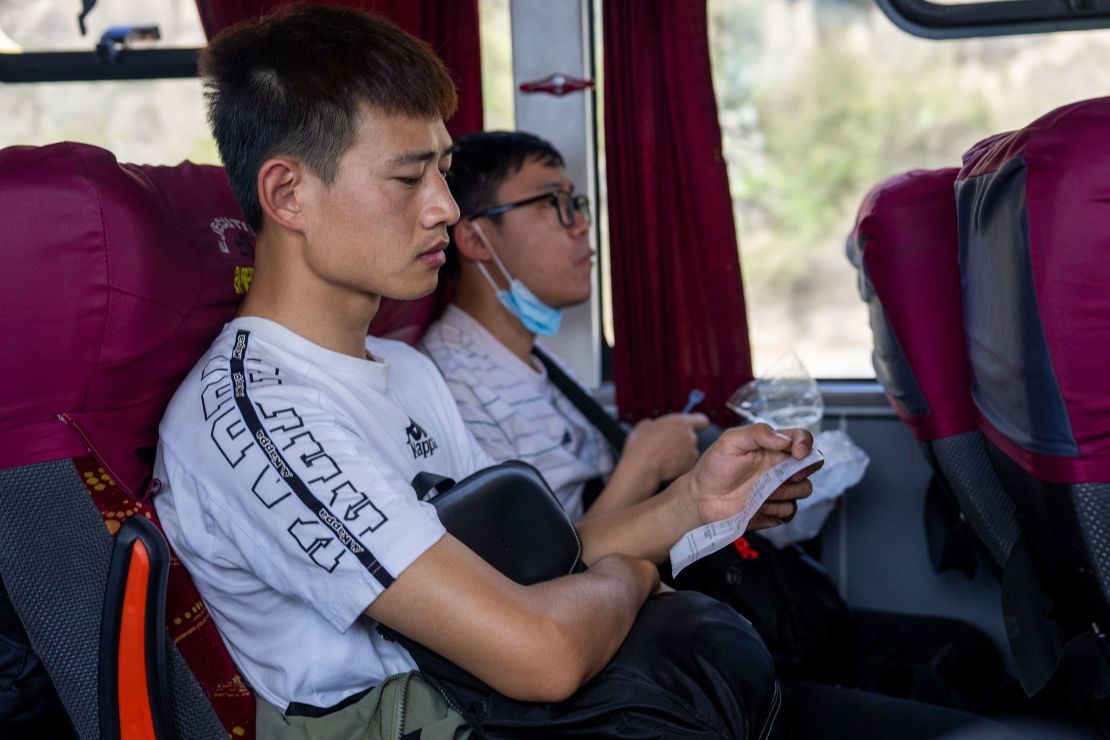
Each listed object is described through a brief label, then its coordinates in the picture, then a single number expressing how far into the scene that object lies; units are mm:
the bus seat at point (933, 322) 1830
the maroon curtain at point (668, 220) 2711
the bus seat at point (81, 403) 1350
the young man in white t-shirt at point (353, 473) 1290
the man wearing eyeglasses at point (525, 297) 2377
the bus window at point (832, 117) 2721
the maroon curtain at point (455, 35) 2746
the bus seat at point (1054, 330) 1320
